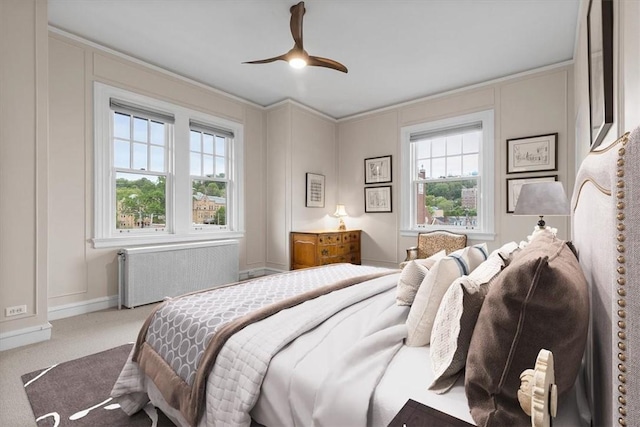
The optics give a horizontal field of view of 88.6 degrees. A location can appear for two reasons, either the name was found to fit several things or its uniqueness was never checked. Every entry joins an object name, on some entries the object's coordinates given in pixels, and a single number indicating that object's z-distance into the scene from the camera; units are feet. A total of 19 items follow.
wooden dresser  15.89
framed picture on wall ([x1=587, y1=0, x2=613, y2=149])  4.97
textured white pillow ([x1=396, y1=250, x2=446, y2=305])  5.06
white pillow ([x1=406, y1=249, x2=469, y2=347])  4.17
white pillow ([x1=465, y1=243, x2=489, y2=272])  5.59
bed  1.80
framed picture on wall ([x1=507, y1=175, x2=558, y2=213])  13.32
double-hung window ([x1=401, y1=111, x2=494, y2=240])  14.67
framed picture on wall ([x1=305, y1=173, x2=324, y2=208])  17.93
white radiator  11.89
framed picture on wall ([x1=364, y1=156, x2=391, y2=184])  17.54
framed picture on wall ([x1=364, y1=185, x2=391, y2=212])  17.59
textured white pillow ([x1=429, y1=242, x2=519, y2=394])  3.26
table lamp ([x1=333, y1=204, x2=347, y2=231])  18.85
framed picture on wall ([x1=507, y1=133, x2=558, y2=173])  12.85
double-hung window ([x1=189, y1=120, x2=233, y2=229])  14.79
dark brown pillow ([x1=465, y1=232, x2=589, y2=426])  2.41
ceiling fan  9.25
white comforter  3.89
